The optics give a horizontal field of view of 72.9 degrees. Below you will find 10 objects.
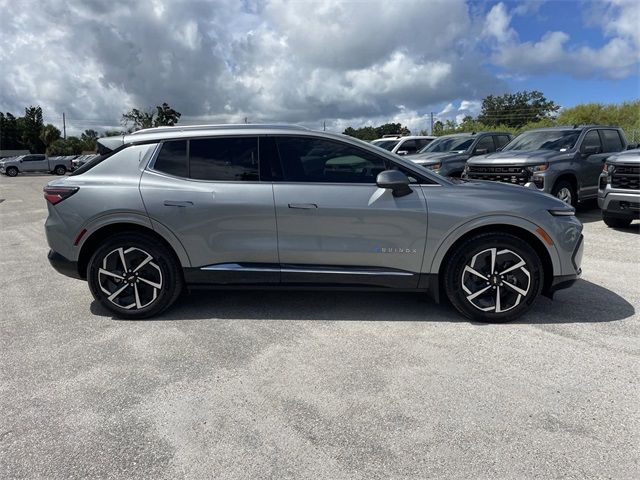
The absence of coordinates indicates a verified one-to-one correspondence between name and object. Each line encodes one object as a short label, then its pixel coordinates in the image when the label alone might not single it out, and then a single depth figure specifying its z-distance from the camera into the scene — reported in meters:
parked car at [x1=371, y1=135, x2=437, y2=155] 14.35
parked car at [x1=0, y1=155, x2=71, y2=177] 35.62
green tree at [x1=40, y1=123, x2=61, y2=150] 65.81
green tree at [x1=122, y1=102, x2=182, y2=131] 56.22
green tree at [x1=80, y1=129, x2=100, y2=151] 73.82
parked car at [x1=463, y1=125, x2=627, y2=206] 8.45
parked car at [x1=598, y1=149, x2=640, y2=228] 6.98
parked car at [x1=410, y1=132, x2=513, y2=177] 10.73
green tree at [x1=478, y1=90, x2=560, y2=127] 70.97
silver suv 3.71
